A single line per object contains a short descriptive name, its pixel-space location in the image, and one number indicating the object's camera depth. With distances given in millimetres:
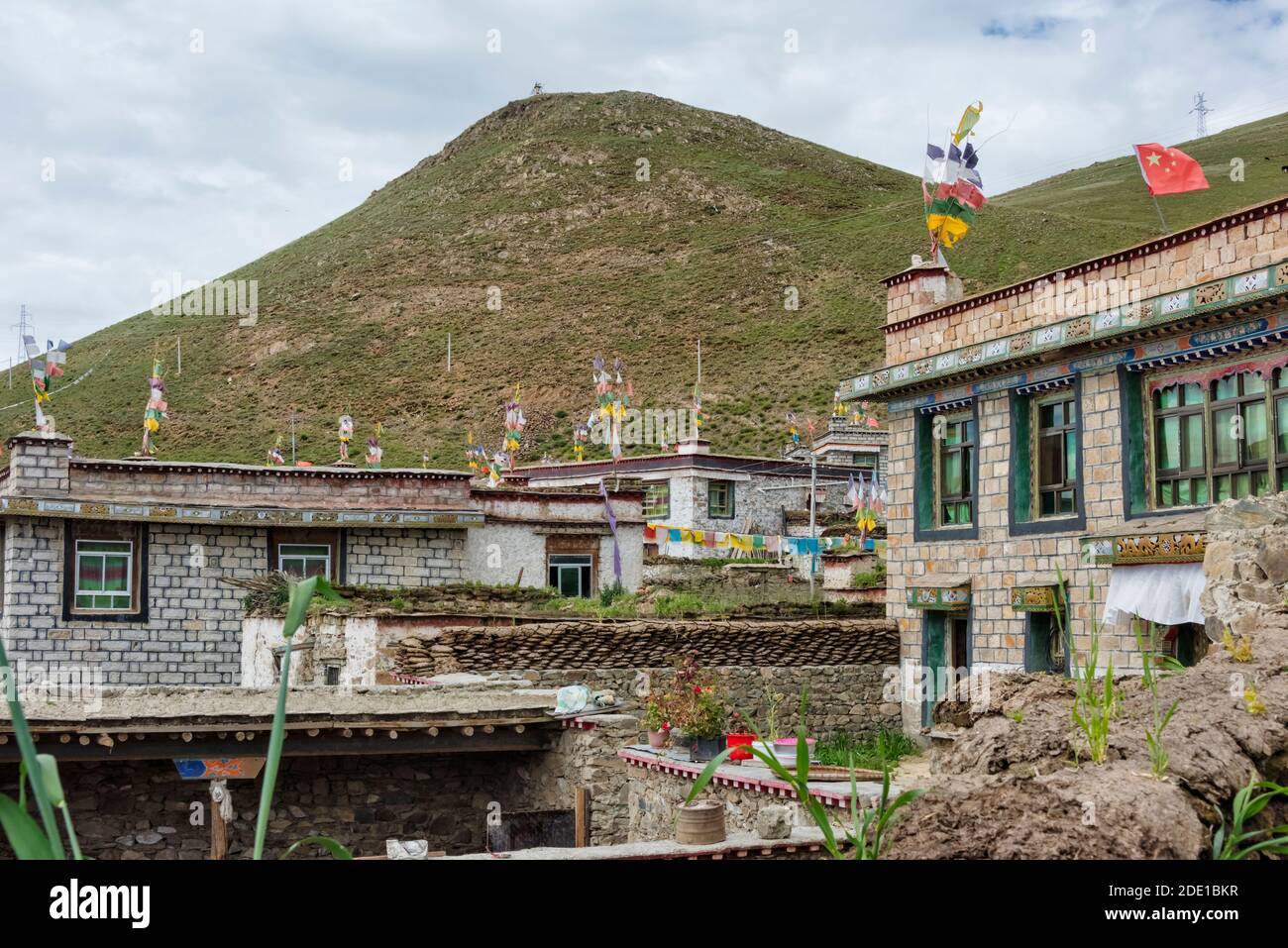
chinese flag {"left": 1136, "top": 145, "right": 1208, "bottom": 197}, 17781
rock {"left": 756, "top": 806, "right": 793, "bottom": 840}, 9391
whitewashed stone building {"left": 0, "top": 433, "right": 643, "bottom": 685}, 24750
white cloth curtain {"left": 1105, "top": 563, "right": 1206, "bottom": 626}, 15758
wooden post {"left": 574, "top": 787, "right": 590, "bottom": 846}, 13719
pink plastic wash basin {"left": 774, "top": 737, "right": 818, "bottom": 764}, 13156
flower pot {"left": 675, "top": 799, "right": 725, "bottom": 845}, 9320
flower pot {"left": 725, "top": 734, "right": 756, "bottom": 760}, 13239
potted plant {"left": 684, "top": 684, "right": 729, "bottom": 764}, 14148
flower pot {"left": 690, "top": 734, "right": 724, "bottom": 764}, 14078
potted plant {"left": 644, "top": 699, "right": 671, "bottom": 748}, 14672
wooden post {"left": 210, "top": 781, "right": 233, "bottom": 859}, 13359
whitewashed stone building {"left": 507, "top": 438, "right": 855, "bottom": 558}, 41781
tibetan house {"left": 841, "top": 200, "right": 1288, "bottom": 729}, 15953
